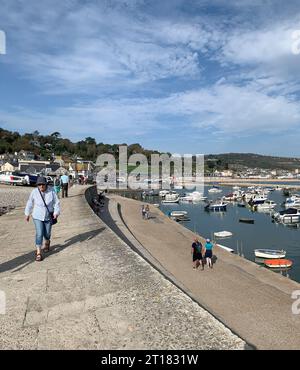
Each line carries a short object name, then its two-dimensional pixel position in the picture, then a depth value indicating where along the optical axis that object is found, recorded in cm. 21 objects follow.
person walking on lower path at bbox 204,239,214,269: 1681
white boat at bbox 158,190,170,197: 8192
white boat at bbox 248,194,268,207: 6574
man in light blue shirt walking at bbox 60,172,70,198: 2230
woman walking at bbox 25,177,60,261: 737
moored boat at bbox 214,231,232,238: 3512
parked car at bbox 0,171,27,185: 3631
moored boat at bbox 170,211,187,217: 5036
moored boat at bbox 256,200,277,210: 6253
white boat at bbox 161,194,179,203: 7421
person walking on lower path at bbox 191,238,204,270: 1642
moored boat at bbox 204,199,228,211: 6050
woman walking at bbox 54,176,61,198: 2614
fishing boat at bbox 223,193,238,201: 7785
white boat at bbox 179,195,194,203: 7750
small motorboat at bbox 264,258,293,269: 2288
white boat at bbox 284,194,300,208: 6135
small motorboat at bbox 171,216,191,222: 4889
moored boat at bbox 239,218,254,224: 4697
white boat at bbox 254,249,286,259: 2473
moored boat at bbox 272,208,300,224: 4672
